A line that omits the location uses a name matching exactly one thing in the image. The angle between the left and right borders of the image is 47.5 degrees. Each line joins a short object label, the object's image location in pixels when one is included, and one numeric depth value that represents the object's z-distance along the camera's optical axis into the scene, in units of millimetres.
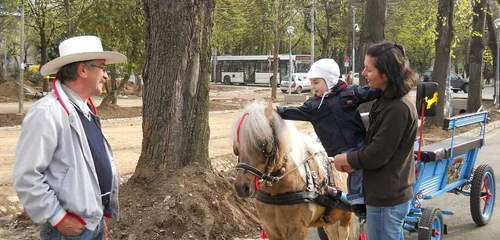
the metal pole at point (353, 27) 44275
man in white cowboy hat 2805
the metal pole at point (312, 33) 29055
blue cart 5398
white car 41250
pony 4094
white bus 49094
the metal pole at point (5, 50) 47306
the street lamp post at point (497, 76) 25745
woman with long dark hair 3381
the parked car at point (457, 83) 47431
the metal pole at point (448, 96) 19148
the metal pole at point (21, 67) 19375
